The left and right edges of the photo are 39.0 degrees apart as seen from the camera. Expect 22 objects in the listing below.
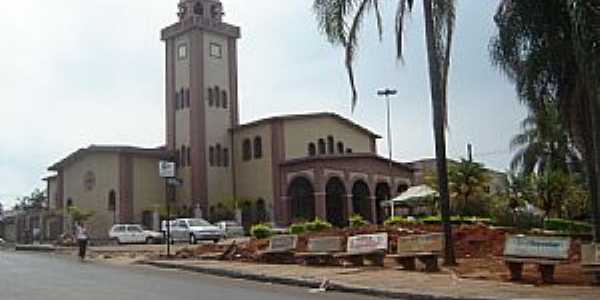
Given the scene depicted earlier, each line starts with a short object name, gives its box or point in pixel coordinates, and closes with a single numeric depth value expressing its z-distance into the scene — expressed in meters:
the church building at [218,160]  61.62
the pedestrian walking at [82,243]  33.14
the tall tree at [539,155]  47.54
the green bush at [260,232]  31.67
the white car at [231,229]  52.16
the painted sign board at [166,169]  31.28
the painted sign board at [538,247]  16.33
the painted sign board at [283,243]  24.85
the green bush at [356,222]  34.87
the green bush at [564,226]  36.75
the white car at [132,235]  50.94
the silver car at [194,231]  45.84
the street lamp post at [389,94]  61.71
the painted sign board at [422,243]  20.12
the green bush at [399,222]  31.36
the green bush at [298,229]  31.94
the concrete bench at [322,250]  22.97
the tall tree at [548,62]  20.36
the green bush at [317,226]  31.37
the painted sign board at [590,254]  15.36
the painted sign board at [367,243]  21.83
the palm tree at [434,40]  20.80
